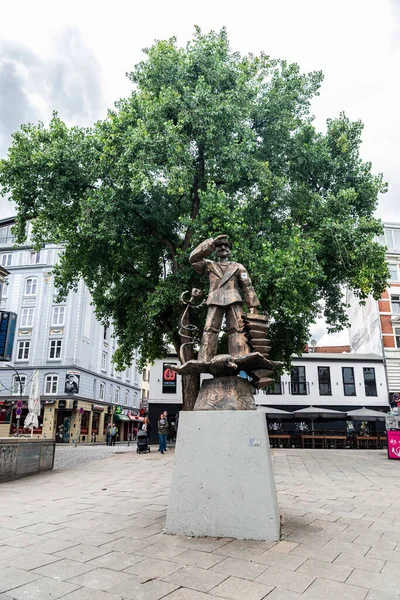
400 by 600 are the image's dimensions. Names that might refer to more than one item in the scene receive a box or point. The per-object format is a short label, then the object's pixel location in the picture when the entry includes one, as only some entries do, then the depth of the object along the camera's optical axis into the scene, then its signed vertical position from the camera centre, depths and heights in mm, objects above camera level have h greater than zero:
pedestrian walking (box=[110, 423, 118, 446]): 28531 -1303
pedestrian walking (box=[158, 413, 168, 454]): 17438 -746
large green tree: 13148 +7616
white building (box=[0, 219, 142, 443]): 34719 +5251
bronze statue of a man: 5789 +1618
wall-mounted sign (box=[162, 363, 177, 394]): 29078 +2234
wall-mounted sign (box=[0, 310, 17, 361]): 21172 +3823
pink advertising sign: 15826 -1119
